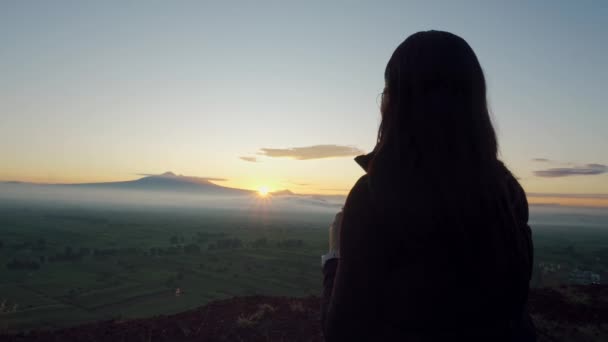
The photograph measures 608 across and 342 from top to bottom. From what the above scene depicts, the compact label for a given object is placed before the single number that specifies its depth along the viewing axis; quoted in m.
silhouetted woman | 1.43
